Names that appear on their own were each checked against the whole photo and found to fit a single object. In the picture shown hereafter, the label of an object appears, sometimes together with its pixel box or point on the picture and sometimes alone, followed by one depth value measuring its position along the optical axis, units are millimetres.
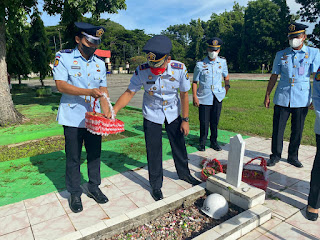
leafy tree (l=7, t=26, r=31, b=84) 16673
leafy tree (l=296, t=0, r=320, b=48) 35750
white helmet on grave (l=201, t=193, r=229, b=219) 2963
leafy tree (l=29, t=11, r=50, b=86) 16391
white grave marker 3090
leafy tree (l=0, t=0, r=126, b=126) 7255
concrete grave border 2549
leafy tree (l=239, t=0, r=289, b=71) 41750
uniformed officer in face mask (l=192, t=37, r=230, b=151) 5159
